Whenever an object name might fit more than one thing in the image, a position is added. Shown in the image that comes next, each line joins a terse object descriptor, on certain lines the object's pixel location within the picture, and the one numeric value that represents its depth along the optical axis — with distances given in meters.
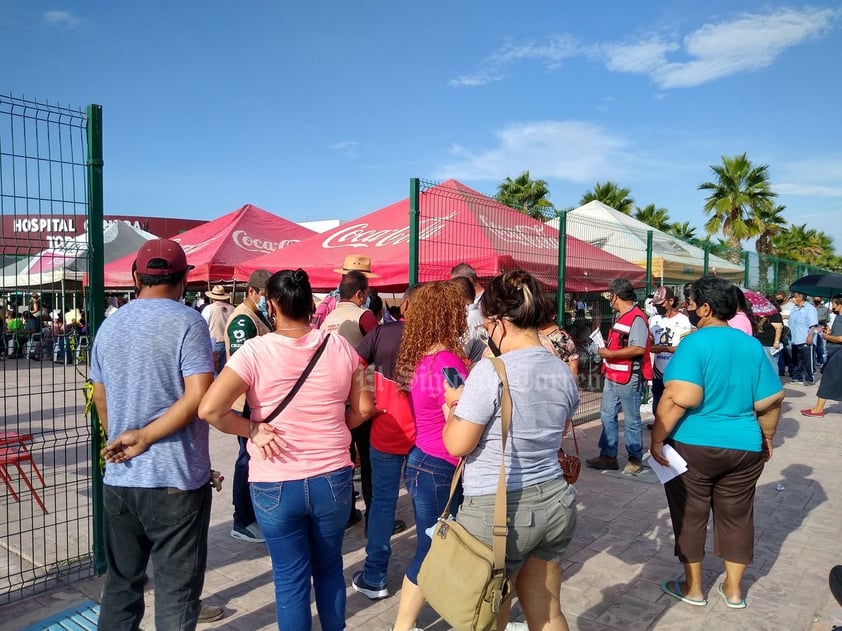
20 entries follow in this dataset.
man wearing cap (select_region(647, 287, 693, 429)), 6.93
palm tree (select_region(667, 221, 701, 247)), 32.16
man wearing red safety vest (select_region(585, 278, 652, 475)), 5.75
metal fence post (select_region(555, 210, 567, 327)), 7.83
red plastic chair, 4.05
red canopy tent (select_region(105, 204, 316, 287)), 9.87
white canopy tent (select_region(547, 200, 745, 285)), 9.78
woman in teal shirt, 3.27
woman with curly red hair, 2.97
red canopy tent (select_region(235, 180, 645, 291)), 6.39
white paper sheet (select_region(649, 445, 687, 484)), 3.36
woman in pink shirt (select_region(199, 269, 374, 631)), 2.41
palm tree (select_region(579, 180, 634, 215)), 28.38
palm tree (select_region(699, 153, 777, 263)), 26.58
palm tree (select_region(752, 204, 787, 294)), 26.55
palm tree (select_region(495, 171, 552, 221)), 29.23
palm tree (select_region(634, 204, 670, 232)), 28.14
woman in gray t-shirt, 2.20
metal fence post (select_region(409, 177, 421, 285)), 5.77
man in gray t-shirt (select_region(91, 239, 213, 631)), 2.39
